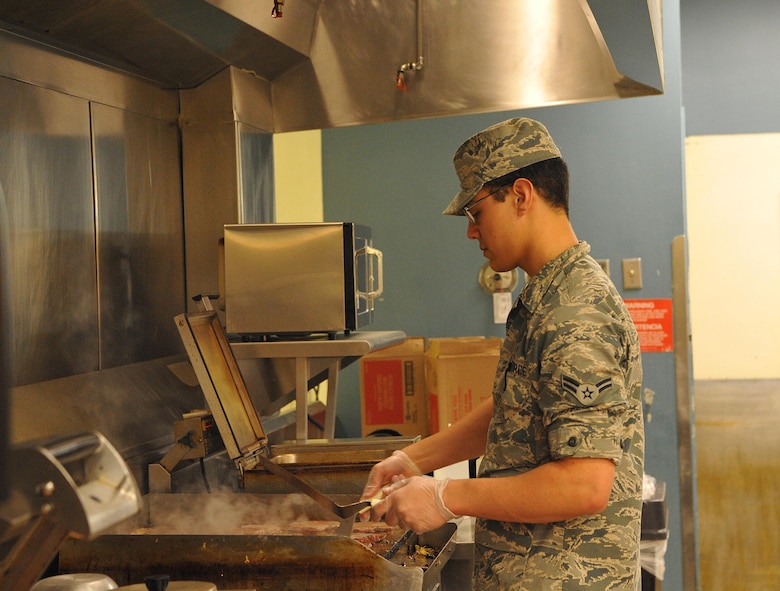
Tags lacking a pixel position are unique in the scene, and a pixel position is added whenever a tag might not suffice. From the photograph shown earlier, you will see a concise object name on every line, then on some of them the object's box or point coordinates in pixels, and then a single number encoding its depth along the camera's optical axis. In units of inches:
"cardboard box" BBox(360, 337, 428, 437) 149.6
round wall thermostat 154.0
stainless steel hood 120.3
